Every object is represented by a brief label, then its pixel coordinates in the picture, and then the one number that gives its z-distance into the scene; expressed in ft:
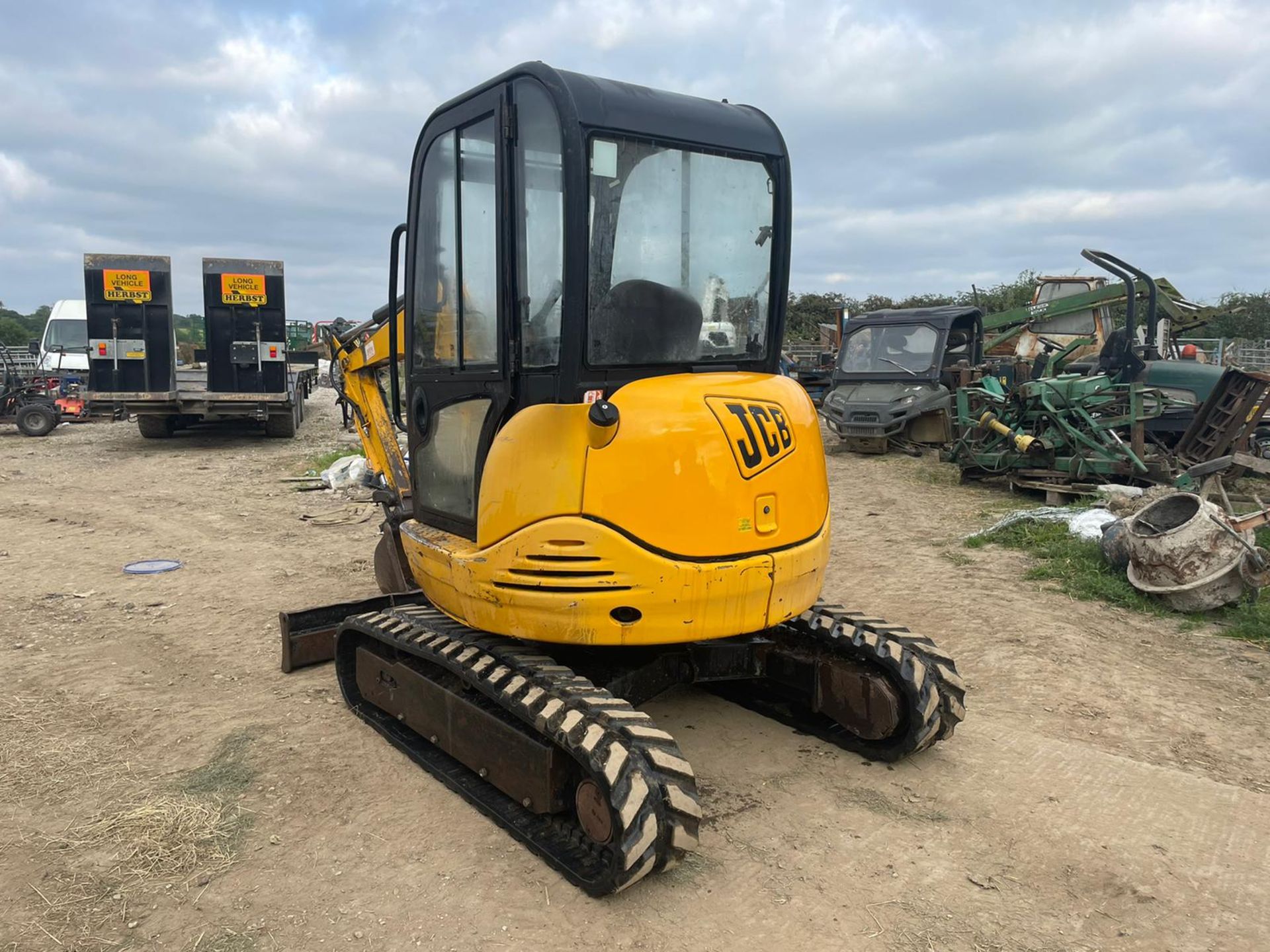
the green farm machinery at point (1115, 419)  31.04
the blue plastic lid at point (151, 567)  24.39
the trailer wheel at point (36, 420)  54.44
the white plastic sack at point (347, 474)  36.88
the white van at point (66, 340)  65.16
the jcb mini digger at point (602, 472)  10.68
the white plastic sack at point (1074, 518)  25.49
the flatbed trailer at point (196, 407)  48.93
